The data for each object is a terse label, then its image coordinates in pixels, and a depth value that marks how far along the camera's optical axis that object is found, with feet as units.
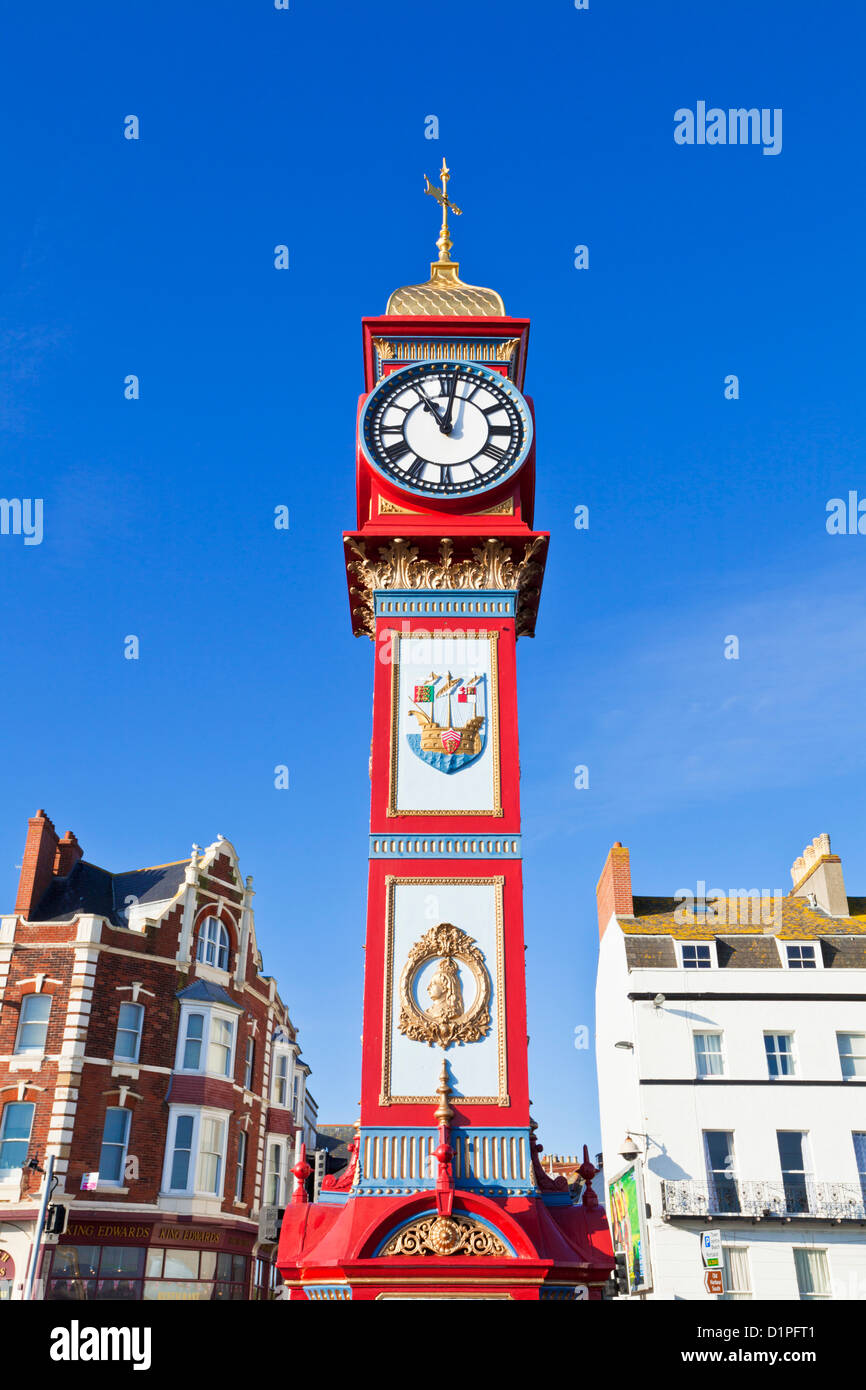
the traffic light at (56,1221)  93.45
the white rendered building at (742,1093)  113.39
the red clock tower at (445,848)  59.31
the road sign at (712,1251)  66.69
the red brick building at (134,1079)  110.22
